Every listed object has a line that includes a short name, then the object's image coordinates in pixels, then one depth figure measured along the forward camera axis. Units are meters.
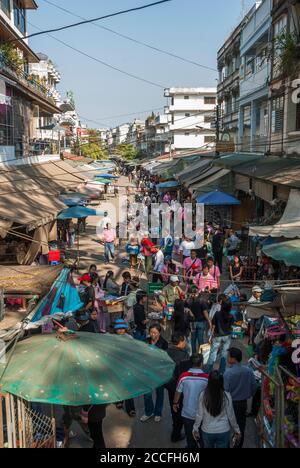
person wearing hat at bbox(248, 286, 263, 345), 8.54
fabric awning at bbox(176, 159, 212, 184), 23.98
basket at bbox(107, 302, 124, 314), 10.22
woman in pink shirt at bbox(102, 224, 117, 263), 16.48
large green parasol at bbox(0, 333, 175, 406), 4.33
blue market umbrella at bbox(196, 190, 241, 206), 17.38
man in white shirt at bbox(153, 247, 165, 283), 12.78
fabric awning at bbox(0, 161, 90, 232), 10.42
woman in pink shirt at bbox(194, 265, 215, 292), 10.39
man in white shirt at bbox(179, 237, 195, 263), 14.27
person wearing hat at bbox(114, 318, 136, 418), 7.03
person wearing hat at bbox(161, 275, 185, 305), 9.88
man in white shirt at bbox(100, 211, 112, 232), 17.17
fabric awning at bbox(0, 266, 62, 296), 6.52
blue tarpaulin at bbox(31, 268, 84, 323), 6.77
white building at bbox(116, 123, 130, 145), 160.60
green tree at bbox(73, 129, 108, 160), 64.55
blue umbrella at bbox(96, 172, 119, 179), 30.38
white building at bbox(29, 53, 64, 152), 31.71
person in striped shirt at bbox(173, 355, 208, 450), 5.67
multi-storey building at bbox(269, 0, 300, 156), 14.77
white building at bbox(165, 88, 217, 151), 64.56
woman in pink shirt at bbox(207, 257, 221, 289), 10.49
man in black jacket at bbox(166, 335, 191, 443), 6.38
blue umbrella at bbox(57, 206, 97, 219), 15.39
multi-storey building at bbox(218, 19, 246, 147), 31.34
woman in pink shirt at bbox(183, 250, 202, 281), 11.73
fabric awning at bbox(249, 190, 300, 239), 9.54
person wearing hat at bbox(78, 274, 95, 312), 9.34
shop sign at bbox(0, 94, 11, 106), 14.60
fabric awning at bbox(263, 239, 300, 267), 7.83
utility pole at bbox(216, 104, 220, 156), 27.45
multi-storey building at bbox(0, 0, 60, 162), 19.02
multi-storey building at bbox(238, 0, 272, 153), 20.84
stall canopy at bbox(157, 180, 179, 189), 28.14
